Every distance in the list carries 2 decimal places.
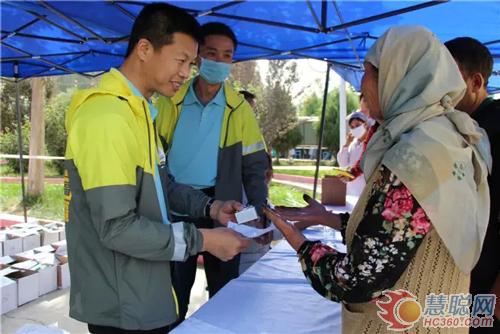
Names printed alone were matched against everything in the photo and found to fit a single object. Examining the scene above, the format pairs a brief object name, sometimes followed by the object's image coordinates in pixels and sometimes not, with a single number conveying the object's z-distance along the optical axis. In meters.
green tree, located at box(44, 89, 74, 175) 14.99
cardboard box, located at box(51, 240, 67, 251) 4.14
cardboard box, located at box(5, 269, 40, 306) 3.46
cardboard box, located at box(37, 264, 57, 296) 3.68
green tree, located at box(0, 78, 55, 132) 14.79
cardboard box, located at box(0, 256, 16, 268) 3.74
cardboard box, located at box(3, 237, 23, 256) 4.35
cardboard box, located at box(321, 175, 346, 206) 3.58
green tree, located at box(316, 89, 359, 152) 19.38
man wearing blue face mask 2.20
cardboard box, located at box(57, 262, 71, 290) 3.84
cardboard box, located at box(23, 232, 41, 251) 4.58
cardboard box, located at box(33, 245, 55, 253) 4.10
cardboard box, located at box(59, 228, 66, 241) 4.93
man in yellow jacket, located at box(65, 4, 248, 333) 1.10
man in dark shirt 1.41
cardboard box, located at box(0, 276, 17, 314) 3.30
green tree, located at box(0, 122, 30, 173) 14.23
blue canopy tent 2.80
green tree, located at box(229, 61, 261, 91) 18.84
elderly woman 0.98
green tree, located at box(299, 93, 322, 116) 27.22
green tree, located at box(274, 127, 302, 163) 19.92
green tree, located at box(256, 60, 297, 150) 17.62
